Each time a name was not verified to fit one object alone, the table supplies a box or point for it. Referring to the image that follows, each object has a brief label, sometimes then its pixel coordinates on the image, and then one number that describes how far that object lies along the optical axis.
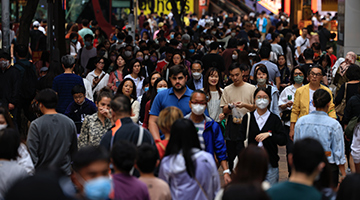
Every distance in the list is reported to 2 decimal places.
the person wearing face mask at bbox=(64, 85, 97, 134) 16.55
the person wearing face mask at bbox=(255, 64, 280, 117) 18.08
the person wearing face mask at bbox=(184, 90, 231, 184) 13.01
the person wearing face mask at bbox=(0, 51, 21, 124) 20.17
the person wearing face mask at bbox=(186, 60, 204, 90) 19.75
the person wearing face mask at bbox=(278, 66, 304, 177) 18.48
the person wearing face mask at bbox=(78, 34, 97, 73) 30.77
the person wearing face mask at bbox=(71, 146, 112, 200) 8.06
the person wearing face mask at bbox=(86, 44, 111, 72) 26.04
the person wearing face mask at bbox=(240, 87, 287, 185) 13.67
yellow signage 84.19
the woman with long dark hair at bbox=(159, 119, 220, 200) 10.24
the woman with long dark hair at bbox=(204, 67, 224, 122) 17.30
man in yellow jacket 16.58
